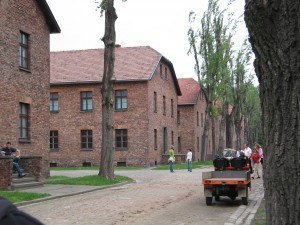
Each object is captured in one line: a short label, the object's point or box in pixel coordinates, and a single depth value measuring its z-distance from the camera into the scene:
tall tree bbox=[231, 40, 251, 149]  50.50
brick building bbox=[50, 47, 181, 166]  39.12
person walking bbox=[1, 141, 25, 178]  18.73
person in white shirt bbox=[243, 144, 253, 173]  27.06
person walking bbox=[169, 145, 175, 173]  30.32
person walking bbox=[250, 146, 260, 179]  24.34
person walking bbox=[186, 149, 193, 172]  30.85
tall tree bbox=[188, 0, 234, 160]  42.91
